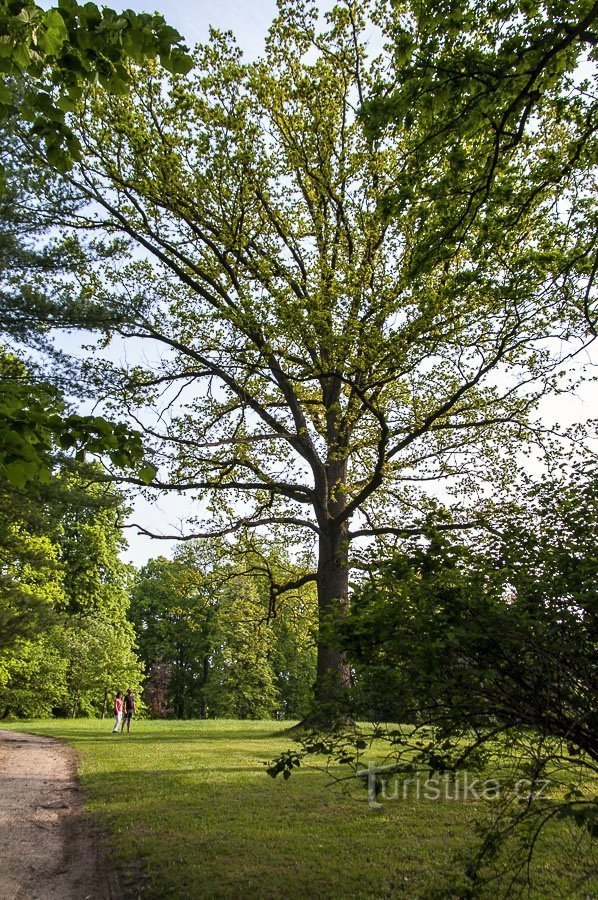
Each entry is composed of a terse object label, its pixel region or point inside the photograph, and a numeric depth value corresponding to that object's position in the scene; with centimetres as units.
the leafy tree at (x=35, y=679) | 3059
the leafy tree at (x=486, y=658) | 380
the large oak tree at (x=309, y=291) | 1209
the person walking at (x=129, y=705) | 2114
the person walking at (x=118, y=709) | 2134
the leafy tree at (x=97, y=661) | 3394
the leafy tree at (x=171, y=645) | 5069
